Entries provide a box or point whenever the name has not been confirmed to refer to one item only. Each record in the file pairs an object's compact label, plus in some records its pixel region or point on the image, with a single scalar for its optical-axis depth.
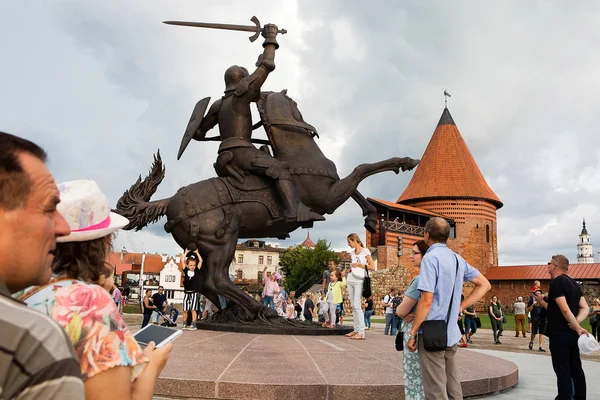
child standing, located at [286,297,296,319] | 14.46
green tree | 51.28
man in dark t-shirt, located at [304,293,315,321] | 14.40
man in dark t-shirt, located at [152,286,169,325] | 11.55
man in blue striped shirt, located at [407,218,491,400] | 3.13
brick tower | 43.34
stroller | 13.54
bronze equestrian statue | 6.74
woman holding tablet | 1.22
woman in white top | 6.39
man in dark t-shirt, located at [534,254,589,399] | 4.38
